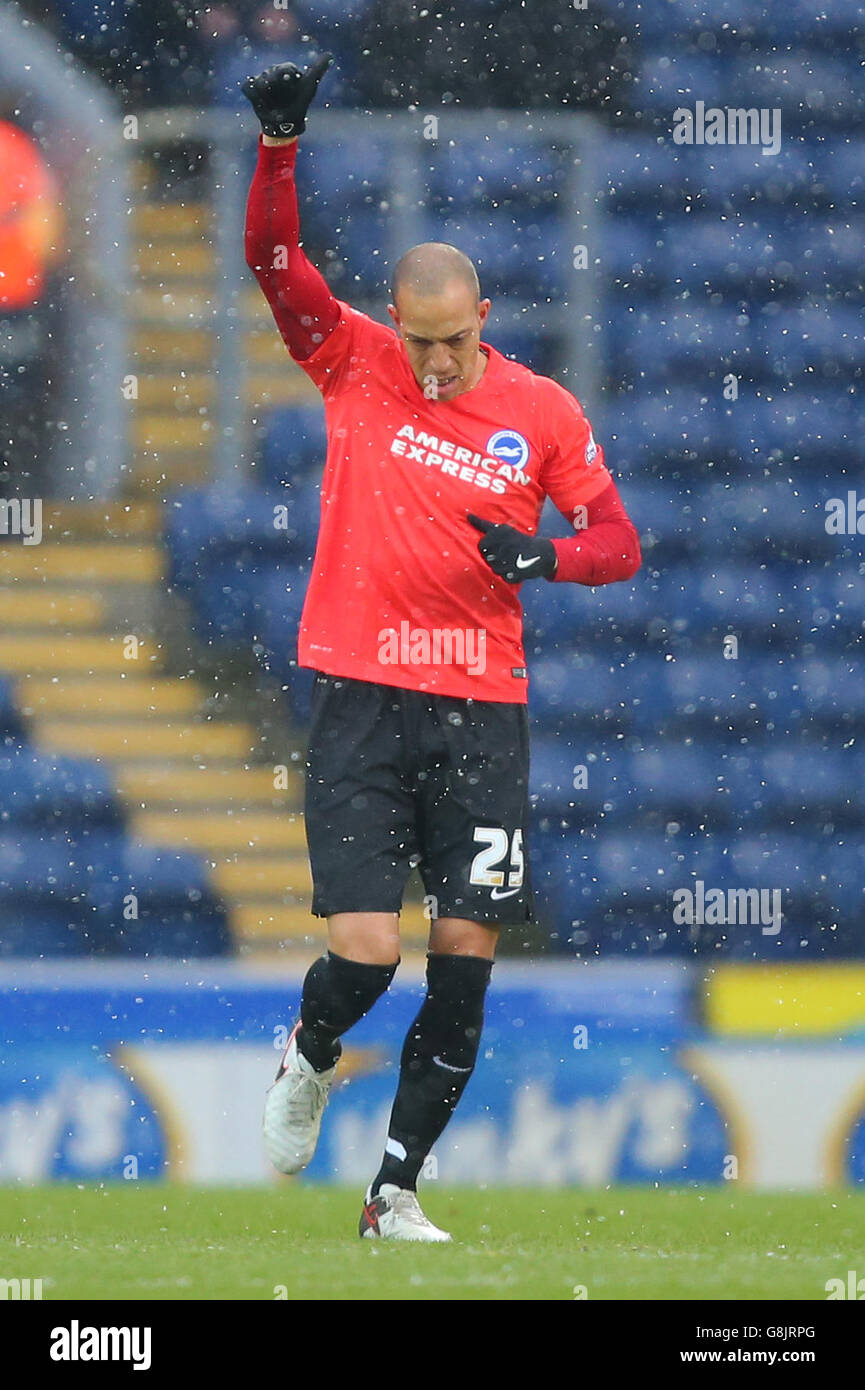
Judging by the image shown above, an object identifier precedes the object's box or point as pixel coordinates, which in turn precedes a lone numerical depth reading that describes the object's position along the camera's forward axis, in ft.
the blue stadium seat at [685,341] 53.67
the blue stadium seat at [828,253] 54.08
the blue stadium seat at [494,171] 54.24
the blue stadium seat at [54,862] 49.90
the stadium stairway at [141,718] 50.19
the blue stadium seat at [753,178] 54.29
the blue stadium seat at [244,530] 52.13
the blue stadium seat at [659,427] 52.60
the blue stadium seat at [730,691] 51.60
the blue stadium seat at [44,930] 49.47
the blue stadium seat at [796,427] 53.31
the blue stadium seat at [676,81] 53.98
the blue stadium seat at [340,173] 53.83
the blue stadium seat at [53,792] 50.70
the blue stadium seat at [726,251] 54.08
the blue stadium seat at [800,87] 54.13
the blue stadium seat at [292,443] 52.85
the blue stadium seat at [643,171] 54.39
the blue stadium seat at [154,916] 49.47
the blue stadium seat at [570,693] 51.08
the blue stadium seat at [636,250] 54.34
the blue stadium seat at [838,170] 54.65
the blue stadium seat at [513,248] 54.13
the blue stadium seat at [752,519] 52.60
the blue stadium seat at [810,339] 54.08
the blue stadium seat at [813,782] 51.21
